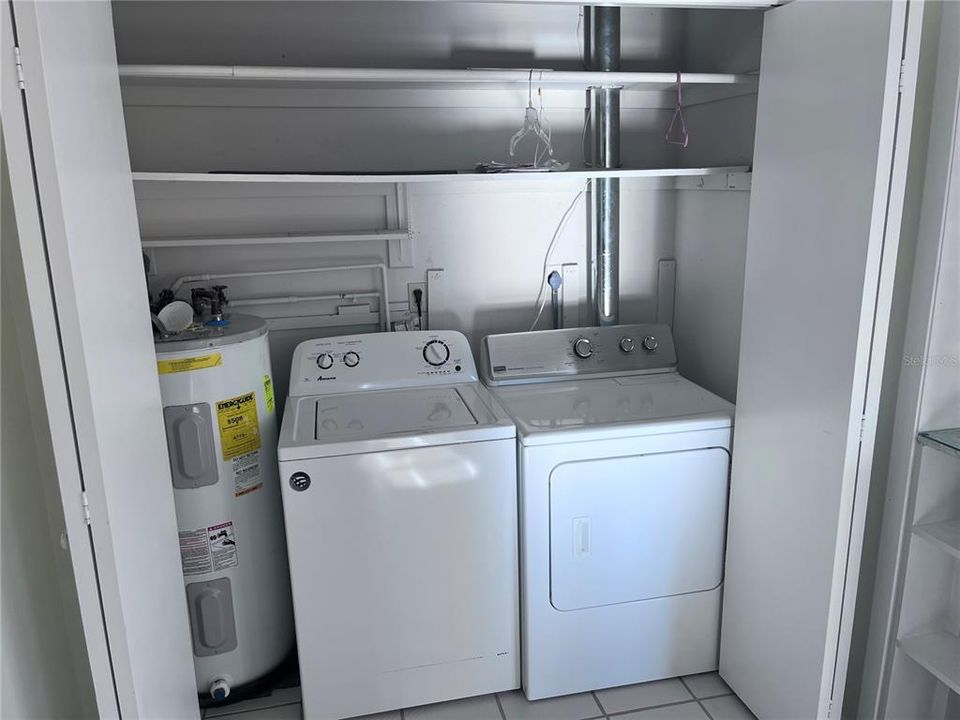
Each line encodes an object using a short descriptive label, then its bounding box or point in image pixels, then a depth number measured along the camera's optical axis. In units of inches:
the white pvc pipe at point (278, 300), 96.8
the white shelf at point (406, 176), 75.0
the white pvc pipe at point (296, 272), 93.3
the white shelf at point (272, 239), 90.4
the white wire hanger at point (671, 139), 103.7
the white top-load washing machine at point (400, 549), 75.0
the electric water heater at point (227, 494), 76.5
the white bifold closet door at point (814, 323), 57.7
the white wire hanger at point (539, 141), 83.7
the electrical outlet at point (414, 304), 102.0
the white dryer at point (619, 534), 79.0
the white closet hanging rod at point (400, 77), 71.4
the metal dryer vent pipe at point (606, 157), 91.4
